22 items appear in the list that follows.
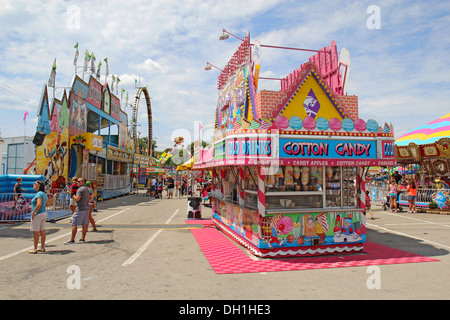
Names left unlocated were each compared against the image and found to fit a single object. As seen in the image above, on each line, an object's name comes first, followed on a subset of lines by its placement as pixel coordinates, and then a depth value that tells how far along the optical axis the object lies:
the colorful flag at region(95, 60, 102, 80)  26.75
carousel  16.98
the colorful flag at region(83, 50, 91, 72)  23.98
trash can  13.81
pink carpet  6.53
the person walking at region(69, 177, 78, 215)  12.36
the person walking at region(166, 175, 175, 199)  26.52
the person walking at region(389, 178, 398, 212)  16.41
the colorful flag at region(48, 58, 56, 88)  18.99
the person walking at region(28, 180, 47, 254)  7.43
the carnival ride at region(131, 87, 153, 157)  40.50
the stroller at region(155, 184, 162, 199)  26.24
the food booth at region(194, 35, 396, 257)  7.17
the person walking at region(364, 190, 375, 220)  12.46
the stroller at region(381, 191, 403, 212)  17.71
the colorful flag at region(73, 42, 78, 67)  22.02
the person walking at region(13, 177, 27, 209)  12.60
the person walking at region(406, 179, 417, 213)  16.41
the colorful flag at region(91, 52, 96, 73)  24.78
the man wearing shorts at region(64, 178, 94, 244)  8.73
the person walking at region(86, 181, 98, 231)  10.20
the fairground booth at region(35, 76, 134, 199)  17.84
